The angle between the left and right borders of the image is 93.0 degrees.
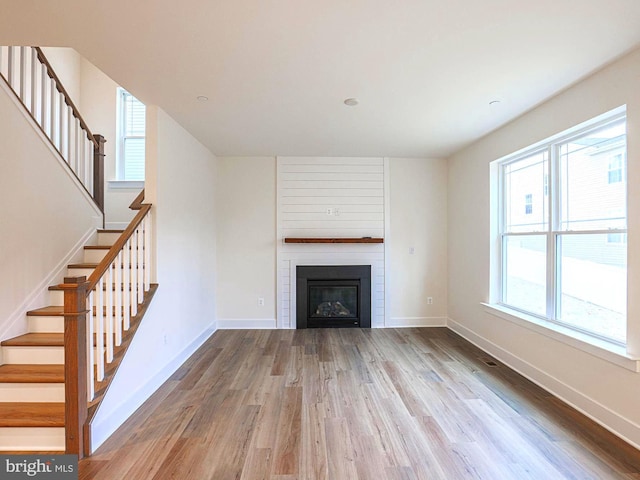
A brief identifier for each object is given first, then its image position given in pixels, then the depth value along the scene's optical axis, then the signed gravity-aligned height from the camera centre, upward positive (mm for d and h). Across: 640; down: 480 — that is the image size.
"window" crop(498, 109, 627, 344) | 2230 +98
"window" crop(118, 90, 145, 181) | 4676 +1525
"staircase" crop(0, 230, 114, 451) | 1817 -958
